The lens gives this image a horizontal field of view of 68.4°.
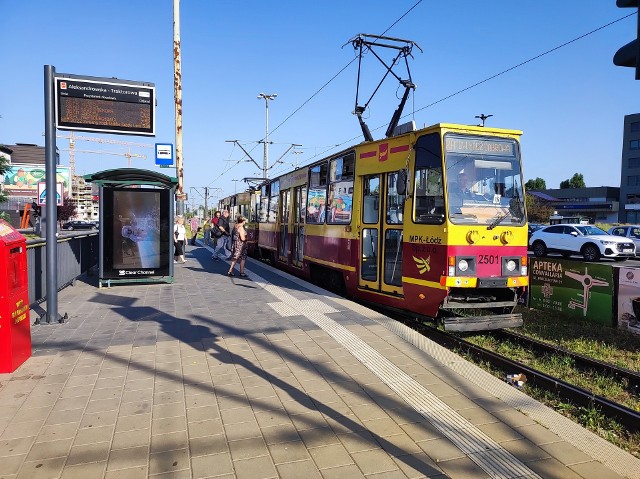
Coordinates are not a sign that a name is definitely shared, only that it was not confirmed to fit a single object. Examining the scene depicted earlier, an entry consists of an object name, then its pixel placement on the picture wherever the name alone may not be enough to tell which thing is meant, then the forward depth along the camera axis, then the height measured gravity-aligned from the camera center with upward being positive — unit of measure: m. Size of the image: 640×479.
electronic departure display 7.36 +1.86
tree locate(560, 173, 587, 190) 99.84 +8.44
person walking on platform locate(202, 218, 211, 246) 25.79 -0.99
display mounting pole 6.70 +0.28
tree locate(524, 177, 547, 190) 108.06 +8.43
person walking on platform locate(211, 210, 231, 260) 16.50 -0.60
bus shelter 10.23 -0.20
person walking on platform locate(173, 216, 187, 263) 14.76 -0.66
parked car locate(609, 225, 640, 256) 23.50 -0.57
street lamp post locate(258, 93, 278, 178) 33.63 +6.81
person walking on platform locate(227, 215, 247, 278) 11.82 -0.62
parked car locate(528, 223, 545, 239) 29.38 -0.42
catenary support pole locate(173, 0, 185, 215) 14.27 +4.36
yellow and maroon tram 6.89 -0.08
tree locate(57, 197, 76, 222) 51.09 +0.58
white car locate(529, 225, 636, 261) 21.47 -1.05
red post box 4.68 -0.90
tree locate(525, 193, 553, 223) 59.94 +0.95
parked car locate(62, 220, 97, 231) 47.42 -1.09
